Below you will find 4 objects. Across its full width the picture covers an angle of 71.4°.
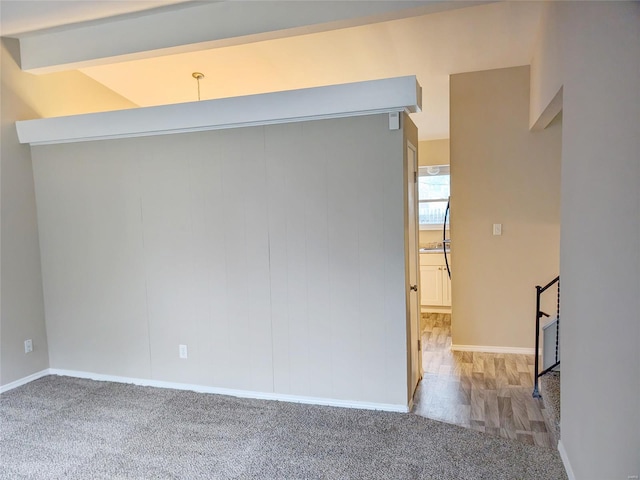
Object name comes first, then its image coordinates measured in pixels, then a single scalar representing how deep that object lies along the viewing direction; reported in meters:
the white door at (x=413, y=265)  3.29
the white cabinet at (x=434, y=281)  6.11
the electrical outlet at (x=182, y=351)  3.68
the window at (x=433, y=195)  6.84
